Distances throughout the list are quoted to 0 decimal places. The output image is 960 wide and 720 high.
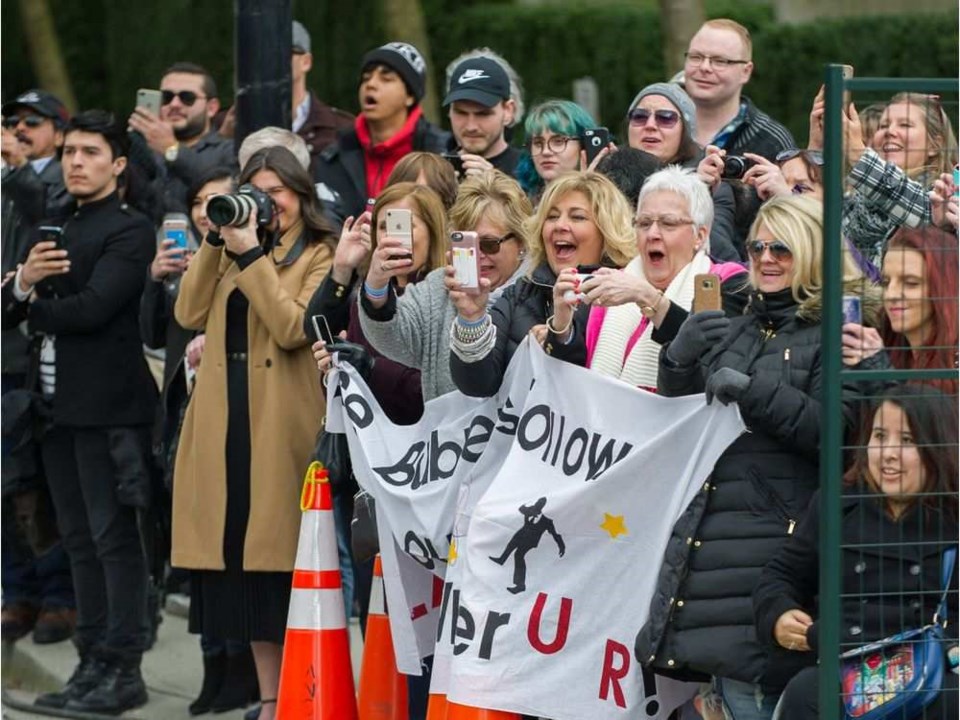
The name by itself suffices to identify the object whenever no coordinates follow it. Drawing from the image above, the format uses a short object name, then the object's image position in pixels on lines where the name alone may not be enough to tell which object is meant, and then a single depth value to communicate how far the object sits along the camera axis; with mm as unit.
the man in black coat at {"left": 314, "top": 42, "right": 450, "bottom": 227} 18687
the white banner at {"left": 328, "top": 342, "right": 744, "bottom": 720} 11664
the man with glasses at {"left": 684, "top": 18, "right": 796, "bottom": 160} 15711
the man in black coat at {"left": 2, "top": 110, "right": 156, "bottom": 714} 17078
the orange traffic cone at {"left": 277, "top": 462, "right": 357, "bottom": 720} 13828
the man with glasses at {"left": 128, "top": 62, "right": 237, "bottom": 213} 19281
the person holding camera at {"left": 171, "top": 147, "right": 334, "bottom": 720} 15297
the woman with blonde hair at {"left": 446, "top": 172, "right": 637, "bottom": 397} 12742
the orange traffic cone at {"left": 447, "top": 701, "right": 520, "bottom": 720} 12164
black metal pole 16875
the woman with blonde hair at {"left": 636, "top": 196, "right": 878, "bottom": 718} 11008
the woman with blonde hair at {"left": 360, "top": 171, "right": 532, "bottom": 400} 13711
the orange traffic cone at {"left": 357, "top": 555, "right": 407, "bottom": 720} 14078
